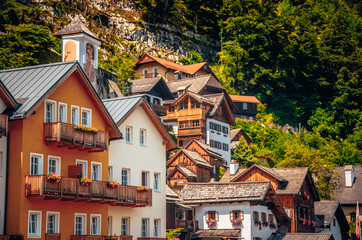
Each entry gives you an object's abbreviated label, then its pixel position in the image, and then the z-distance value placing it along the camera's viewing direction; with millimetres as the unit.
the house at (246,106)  112875
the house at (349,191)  88438
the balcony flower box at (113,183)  41031
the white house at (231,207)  56562
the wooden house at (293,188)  66750
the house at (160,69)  106938
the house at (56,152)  36000
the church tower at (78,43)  63406
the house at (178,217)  58250
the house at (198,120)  92312
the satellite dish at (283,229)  62250
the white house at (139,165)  45031
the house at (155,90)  86062
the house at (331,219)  73125
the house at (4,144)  35406
